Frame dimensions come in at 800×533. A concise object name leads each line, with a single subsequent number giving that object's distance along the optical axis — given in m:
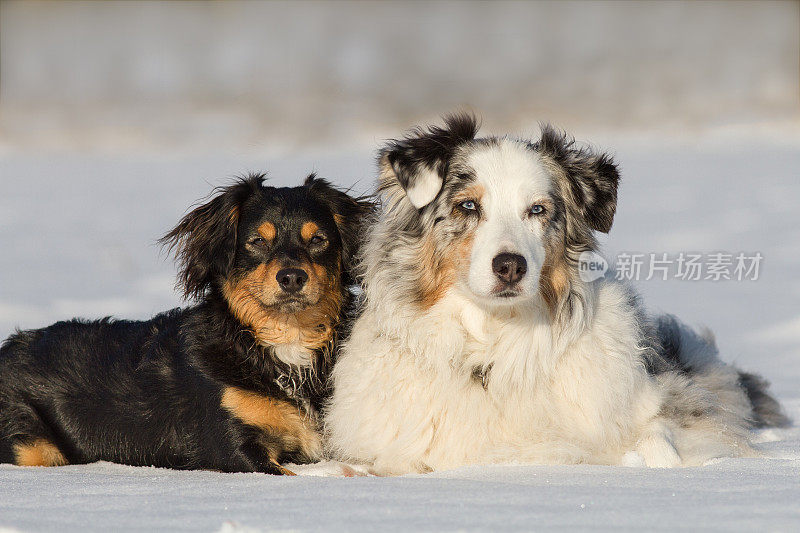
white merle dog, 8.60
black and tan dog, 9.21
